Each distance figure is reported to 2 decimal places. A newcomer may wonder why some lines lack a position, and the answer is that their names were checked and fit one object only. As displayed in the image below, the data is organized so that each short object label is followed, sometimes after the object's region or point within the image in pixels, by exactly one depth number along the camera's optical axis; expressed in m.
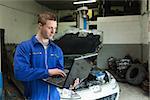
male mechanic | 1.70
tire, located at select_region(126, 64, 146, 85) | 6.45
